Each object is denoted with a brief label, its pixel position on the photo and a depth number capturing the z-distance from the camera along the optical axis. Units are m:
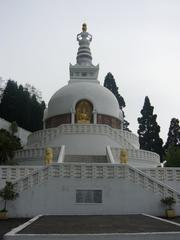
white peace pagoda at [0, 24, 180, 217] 13.30
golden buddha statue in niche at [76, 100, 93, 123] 28.58
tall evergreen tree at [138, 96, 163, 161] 39.75
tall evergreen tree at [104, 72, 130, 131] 47.62
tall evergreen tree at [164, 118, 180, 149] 38.47
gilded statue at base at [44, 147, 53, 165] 15.76
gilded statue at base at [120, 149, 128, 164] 16.27
